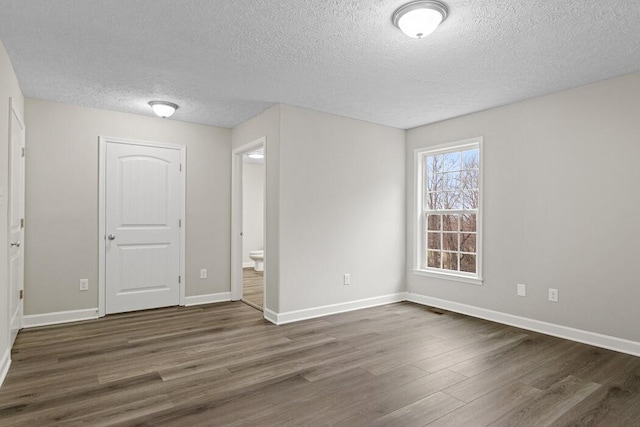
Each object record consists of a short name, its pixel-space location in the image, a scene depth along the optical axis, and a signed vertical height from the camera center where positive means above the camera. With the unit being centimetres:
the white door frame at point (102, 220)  428 -8
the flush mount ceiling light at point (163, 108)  400 +117
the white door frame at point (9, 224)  286 -9
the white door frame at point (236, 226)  518 -17
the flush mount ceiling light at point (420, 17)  219 +122
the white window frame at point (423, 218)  434 -4
